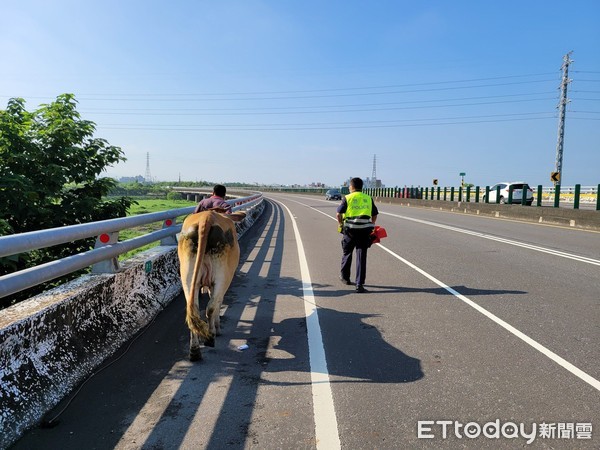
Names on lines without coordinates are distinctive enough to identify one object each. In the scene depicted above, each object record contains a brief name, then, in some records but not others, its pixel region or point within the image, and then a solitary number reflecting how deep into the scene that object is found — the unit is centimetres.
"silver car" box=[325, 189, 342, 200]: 6581
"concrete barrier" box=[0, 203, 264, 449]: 312
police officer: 815
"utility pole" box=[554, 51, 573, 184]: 3841
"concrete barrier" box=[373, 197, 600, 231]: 1895
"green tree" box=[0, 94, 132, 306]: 739
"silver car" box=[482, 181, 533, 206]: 2950
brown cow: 449
